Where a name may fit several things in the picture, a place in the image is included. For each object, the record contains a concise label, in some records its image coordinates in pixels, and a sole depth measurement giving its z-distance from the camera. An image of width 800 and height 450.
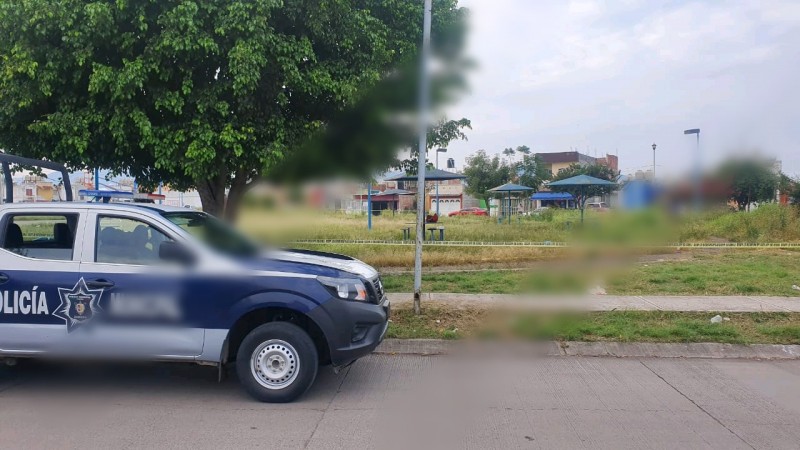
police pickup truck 5.39
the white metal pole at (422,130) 8.20
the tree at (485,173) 44.78
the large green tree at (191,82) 7.83
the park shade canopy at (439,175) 20.91
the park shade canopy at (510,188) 25.89
